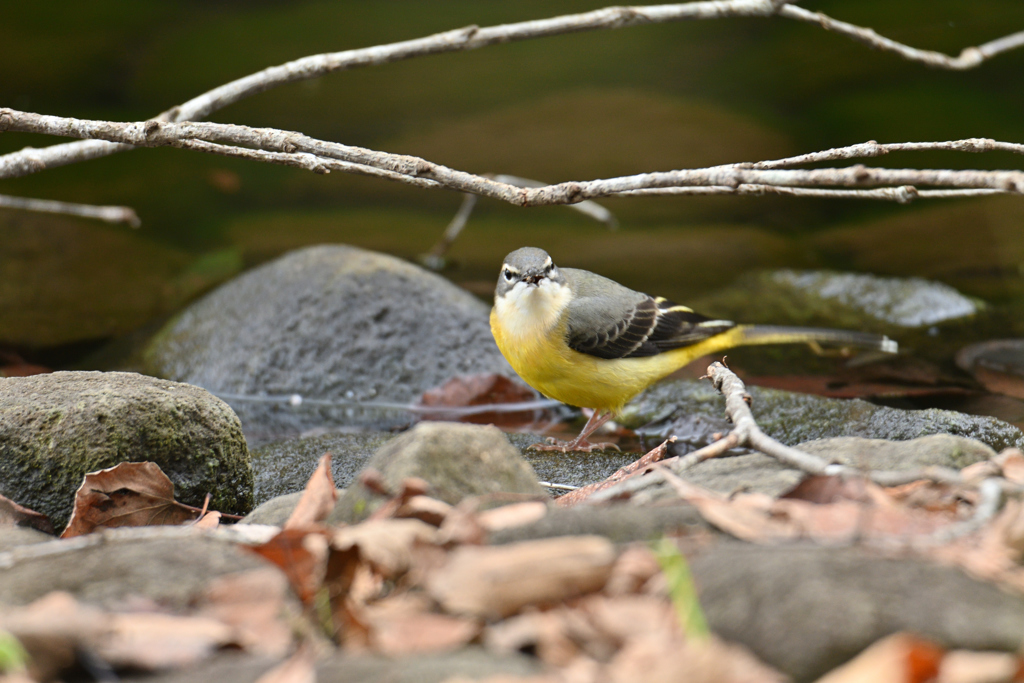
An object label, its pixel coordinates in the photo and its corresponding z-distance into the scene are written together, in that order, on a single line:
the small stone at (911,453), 4.90
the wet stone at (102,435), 6.26
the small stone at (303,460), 8.41
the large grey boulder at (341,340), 12.62
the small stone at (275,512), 5.24
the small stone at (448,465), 4.55
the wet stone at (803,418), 8.84
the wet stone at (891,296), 14.49
